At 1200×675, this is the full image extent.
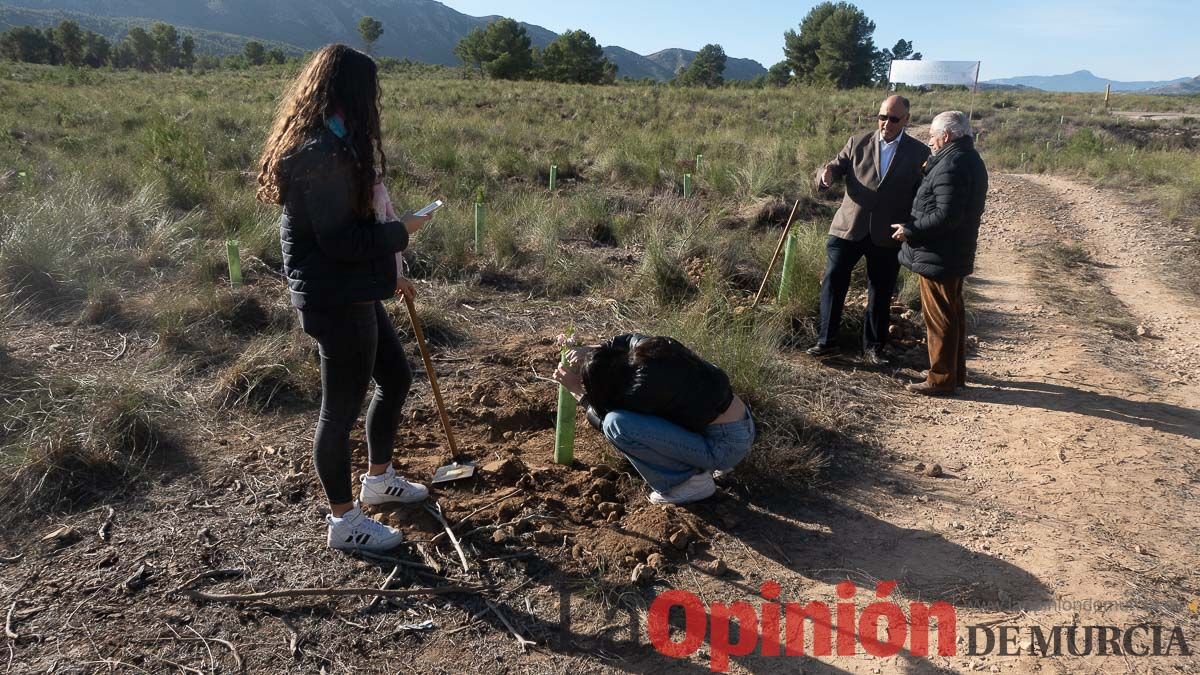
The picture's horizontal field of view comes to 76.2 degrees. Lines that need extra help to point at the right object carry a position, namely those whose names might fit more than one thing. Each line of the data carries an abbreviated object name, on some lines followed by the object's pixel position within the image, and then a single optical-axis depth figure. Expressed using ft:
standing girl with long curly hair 7.48
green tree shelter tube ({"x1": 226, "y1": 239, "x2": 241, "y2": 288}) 18.04
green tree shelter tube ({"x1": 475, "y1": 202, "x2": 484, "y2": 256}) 22.71
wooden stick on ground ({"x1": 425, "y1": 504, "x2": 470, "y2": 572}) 9.31
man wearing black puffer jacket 13.85
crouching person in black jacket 9.76
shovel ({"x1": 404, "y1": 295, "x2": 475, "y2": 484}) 10.62
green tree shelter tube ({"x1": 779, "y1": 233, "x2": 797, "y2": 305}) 18.52
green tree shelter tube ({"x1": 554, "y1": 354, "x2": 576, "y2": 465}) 11.07
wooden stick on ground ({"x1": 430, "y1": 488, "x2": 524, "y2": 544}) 9.78
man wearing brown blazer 15.29
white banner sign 56.49
